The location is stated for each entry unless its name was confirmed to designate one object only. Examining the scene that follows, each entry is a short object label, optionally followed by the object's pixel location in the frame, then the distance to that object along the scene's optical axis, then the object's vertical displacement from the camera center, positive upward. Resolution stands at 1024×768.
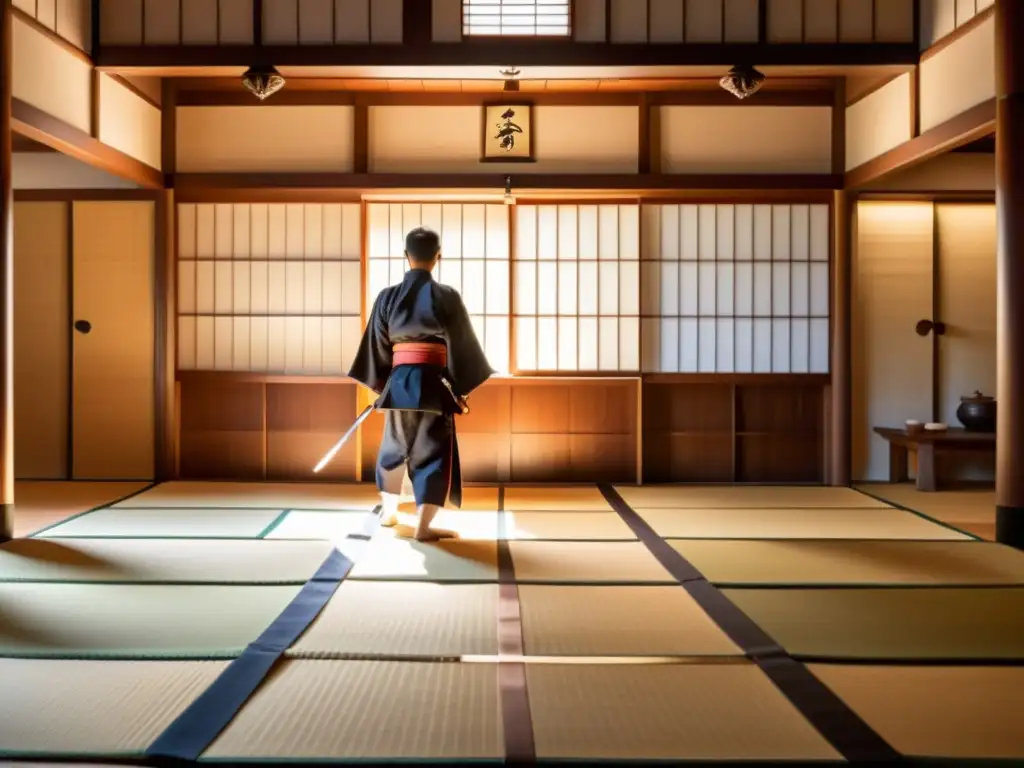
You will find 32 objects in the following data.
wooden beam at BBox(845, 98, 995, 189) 4.25 +1.26
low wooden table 5.48 -0.39
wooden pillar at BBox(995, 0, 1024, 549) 3.90 +0.54
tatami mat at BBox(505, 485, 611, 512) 4.91 -0.69
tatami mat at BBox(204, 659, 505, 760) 1.76 -0.72
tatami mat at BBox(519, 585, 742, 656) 2.40 -0.72
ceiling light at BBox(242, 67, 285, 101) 4.90 +1.65
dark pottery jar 5.71 -0.21
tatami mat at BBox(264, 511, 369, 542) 4.02 -0.70
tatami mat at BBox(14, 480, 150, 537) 4.42 -0.69
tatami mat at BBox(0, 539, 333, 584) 3.21 -0.71
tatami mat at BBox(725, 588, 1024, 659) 2.38 -0.72
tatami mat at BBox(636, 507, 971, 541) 4.13 -0.70
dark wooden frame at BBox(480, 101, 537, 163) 5.79 +1.64
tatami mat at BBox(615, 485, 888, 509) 5.06 -0.69
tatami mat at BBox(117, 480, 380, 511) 4.92 -0.68
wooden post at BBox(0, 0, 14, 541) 3.84 +0.44
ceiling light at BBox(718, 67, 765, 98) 4.92 +1.67
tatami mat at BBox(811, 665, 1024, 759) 1.78 -0.72
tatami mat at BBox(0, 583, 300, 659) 2.36 -0.71
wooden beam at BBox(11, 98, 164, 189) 4.19 +1.24
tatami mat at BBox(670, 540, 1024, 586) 3.24 -0.71
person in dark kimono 3.96 +0.01
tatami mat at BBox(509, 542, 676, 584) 3.22 -0.71
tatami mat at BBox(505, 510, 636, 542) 4.05 -0.70
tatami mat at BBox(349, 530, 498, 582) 3.25 -0.71
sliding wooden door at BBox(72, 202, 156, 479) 5.91 +0.28
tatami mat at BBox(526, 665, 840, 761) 1.76 -0.72
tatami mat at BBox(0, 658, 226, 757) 1.77 -0.72
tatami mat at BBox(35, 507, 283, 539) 4.04 -0.69
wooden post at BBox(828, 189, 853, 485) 5.83 +0.28
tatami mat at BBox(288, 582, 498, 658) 2.38 -0.72
